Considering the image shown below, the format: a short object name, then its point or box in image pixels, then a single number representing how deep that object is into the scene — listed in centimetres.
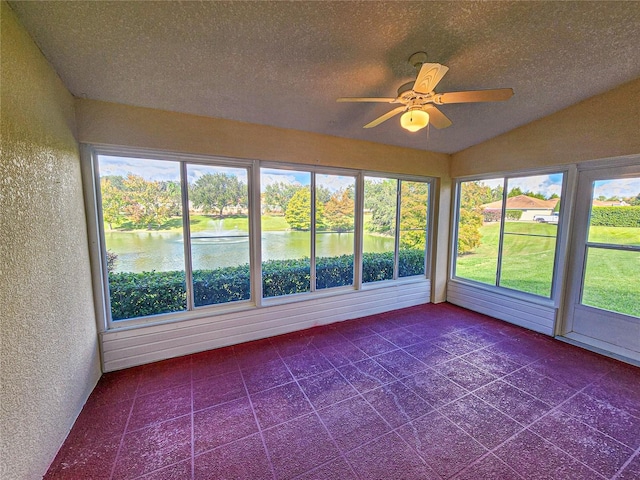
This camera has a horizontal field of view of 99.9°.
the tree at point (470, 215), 441
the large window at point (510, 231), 363
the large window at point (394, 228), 422
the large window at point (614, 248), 297
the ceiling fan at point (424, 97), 177
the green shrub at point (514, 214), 391
